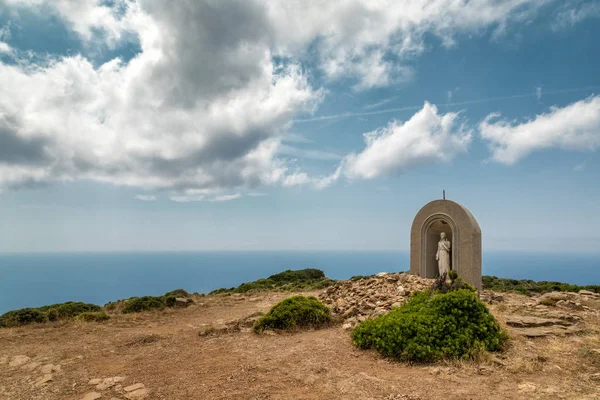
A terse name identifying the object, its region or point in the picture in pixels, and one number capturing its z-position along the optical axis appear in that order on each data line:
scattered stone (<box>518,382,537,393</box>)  5.16
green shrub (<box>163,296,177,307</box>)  15.36
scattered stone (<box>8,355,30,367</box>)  7.67
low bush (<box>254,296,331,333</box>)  9.65
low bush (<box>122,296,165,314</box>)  14.44
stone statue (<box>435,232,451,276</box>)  14.72
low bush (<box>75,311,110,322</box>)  12.25
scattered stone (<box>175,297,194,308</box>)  15.49
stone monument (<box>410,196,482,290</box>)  13.96
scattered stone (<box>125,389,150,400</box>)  5.55
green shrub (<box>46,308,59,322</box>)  12.68
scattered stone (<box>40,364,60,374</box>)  7.08
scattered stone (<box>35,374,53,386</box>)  6.45
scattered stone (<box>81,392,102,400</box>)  5.61
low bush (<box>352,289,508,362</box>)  6.67
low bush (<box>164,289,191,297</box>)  17.92
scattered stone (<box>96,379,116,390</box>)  6.06
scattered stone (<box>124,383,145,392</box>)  5.88
